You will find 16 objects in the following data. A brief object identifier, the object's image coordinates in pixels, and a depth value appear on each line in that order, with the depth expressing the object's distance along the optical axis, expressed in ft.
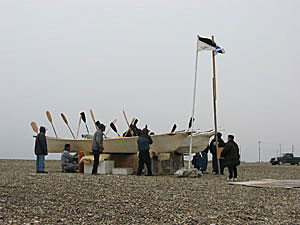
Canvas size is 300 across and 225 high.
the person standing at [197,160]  44.27
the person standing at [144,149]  35.94
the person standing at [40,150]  37.63
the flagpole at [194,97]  37.60
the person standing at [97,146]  36.86
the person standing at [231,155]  33.73
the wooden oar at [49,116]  48.59
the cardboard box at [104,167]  39.93
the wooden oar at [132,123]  43.32
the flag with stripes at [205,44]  40.96
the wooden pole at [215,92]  39.96
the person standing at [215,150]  42.60
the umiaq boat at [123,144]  38.78
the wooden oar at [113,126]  45.76
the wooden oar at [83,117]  48.85
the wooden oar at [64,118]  49.16
